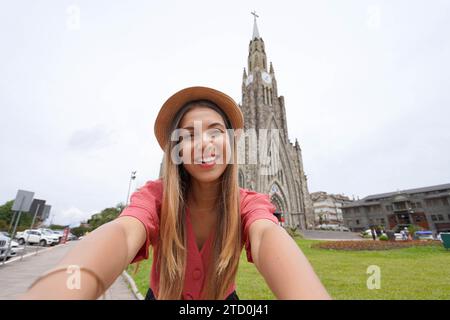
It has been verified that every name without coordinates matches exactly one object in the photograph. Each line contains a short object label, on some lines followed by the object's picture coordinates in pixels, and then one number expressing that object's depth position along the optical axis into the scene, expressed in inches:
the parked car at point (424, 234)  935.7
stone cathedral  1248.2
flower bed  506.1
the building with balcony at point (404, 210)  1501.0
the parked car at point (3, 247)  337.7
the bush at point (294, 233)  820.1
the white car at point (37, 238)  671.1
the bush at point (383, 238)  688.4
